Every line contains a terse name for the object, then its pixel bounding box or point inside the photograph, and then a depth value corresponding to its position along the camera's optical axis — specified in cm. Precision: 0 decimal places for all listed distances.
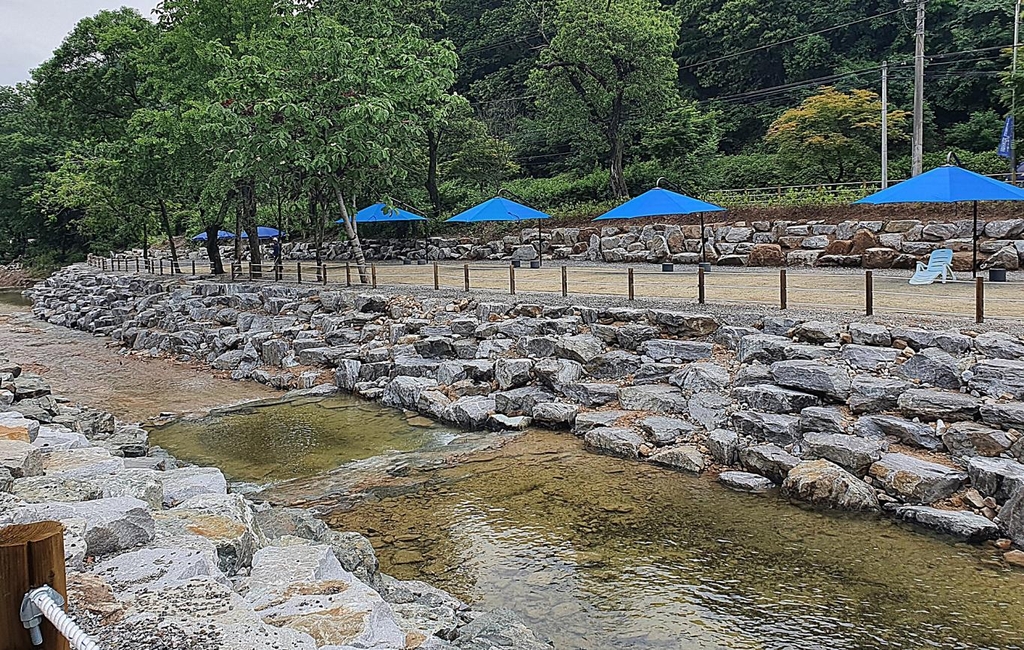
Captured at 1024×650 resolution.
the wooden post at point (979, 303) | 955
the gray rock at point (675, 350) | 1132
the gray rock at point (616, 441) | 955
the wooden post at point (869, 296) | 1058
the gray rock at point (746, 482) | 830
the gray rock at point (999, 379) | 817
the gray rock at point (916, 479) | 752
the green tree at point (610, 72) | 2642
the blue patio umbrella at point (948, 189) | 1293
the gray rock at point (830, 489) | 767
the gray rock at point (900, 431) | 825
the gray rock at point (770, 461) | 843
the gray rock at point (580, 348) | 1213
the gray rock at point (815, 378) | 920
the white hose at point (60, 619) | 202
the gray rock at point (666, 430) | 962
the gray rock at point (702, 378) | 1042
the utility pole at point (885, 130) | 2200
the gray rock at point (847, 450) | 816
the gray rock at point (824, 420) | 880
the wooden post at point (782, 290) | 1161
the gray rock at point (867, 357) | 938
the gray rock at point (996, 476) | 724
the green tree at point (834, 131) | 2547
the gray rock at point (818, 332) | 1019
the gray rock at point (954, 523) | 692
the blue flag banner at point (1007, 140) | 2184
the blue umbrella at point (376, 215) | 2717
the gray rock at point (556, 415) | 1078
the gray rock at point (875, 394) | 877
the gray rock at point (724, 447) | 898
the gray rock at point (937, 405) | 824
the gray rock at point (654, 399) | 1047
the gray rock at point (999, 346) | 873
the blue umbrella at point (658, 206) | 1659
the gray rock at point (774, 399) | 936
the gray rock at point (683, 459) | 893
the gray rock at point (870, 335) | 970
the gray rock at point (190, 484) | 595
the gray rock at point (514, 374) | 1223
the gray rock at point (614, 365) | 1169
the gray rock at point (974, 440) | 780
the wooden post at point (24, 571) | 208
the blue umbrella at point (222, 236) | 3803
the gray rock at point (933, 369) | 870
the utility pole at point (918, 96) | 1969
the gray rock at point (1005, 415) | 782
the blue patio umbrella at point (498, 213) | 2080
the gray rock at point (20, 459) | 548
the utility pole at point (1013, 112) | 2014
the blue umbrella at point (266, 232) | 3428
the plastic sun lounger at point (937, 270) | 1408
